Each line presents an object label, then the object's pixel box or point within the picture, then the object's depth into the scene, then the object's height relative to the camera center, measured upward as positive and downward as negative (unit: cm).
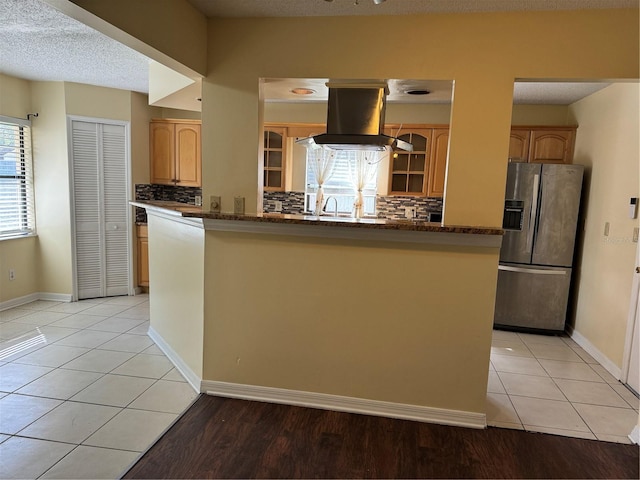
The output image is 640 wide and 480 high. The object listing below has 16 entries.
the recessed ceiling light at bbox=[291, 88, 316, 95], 315 +77
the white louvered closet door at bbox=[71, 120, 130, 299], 476 -31
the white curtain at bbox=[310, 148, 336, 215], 509 +31
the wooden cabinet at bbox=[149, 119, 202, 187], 523 +42
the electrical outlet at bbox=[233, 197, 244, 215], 279 -11
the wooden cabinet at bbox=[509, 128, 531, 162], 460 +62
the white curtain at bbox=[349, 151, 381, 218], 501 +26
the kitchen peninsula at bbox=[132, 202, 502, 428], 246 -75
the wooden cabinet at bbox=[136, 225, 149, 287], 522 -92
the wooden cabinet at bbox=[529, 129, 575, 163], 454 +61
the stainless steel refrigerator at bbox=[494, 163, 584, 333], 413 -44
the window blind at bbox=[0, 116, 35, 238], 435 -1
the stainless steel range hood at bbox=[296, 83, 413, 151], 291 +54
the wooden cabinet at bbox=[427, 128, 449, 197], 479 +40
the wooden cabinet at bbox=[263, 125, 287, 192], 507 +40
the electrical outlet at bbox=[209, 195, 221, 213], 283 -11
